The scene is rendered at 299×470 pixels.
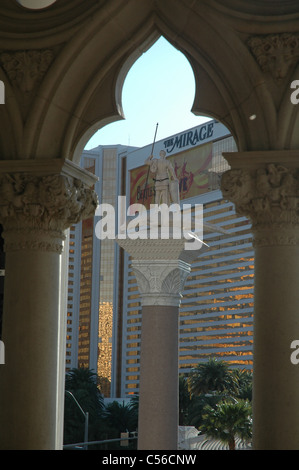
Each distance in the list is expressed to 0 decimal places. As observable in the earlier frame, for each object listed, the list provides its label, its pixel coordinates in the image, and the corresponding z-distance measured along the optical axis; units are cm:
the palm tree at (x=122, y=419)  4178
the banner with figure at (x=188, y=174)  7075
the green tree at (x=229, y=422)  2841
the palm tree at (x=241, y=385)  4031
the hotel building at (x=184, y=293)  7019
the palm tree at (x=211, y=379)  4175
